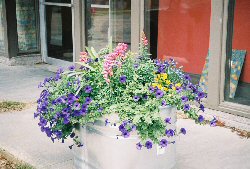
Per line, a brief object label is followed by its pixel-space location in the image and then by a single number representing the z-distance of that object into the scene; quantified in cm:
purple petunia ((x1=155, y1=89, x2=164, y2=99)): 361
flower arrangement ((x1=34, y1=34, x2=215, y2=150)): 357
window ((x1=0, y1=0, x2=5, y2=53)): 1051
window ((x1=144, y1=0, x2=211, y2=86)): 691
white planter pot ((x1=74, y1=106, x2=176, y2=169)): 372
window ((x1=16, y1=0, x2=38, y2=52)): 1039
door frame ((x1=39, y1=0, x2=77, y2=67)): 985
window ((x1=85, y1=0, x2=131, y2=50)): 775
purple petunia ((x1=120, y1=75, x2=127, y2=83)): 374
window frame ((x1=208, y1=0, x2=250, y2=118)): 623
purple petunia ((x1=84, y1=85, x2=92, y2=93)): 375
